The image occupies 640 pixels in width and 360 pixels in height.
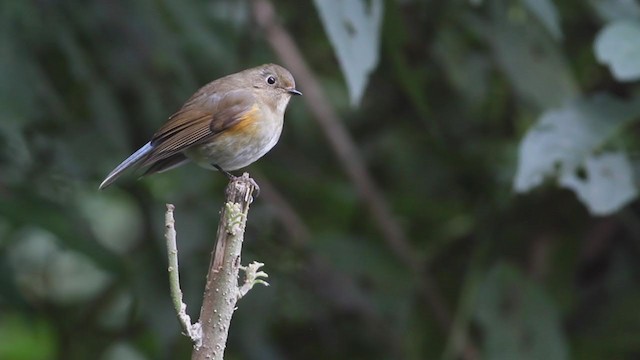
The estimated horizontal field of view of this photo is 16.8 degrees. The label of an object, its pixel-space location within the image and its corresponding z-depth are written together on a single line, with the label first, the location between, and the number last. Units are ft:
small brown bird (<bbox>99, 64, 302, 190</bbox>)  25.86
